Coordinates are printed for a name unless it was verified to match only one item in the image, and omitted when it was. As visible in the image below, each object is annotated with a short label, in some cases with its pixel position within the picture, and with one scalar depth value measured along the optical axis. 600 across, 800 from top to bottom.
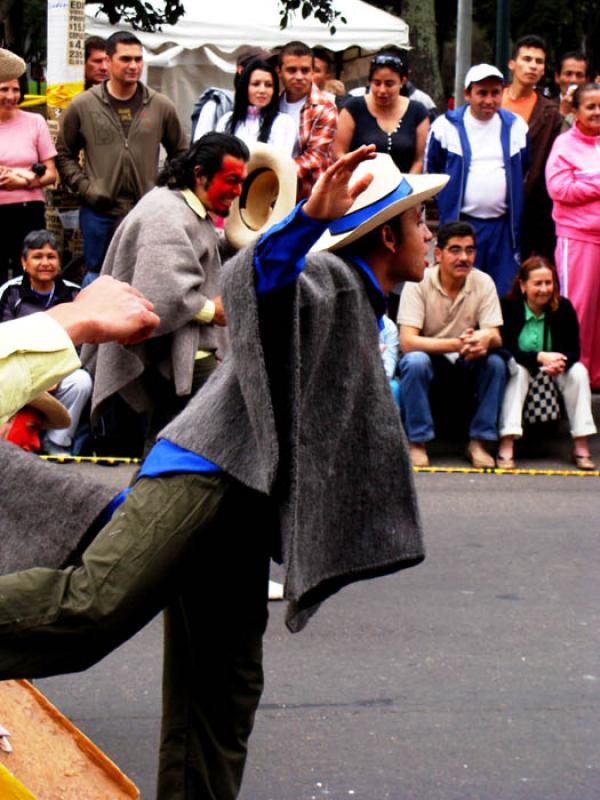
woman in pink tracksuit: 18.53
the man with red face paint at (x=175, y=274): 11.41
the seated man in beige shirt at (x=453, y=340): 17.39
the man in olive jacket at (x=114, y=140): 18.95
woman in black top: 18.59
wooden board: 7.09
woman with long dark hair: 17.98
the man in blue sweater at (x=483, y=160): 18.75
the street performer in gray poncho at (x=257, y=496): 6.30
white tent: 32.94
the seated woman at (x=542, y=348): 17.58
